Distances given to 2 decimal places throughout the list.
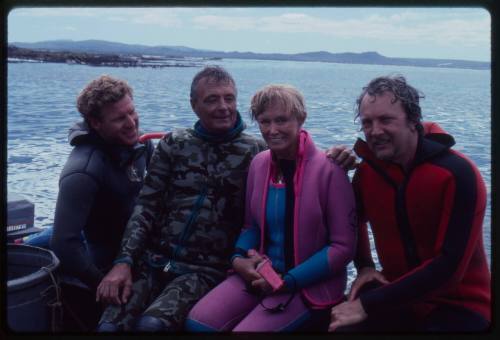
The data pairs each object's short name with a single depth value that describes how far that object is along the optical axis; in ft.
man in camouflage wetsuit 8.15
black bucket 7.26
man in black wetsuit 8.23
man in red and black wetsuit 6.41
